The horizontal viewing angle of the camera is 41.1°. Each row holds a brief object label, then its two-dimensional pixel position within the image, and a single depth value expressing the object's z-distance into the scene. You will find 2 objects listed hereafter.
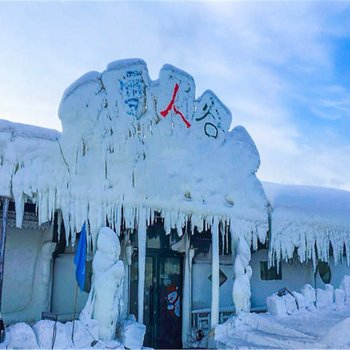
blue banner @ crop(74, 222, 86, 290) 9.47
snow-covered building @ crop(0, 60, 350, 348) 9.70
